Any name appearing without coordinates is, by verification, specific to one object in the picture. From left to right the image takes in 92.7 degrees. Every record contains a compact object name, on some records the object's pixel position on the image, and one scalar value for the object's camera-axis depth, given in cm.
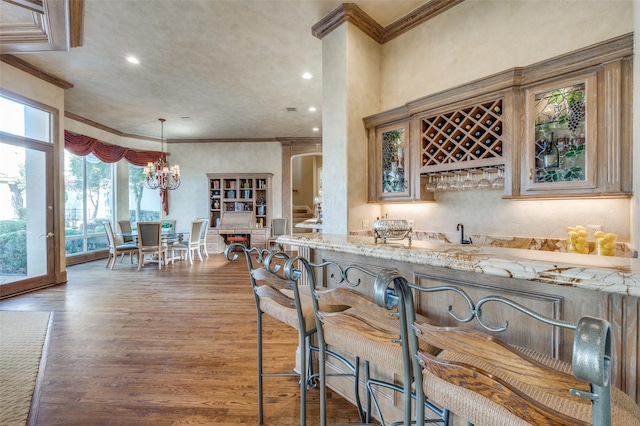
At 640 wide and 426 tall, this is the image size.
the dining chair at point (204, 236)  768
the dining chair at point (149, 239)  626
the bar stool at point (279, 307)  140
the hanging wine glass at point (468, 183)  281
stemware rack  265
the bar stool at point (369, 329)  77
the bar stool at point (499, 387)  60
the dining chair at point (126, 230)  732
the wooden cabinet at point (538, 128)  197
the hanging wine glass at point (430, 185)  311
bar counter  97
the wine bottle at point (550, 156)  223
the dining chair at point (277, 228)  824
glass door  428
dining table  684
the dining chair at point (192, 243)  704
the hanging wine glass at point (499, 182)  260
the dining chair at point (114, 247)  630
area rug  185
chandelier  702
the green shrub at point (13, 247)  426
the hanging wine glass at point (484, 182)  271
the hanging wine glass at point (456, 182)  288
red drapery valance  639
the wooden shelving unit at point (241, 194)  863
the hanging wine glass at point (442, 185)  298
